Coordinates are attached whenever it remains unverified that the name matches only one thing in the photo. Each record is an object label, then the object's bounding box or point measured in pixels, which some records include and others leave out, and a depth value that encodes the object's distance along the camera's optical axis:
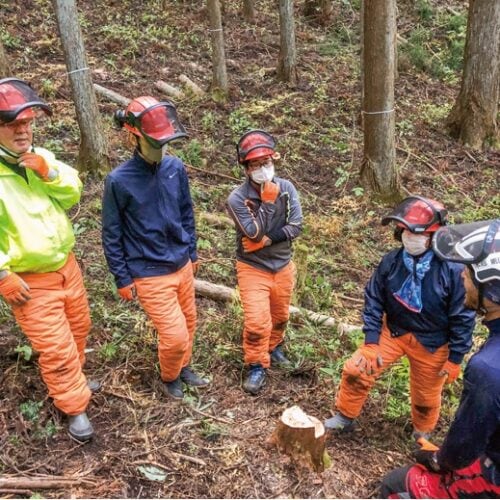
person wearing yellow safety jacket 3.15
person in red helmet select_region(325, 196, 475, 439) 3.52
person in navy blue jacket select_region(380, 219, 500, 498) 2.35
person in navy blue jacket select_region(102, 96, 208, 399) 3.55
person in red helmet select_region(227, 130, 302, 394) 4.06
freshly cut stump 3.42
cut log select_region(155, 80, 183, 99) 10.70
